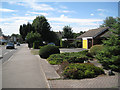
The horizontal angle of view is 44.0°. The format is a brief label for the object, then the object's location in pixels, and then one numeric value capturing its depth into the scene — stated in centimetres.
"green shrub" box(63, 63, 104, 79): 798
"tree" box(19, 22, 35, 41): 4963
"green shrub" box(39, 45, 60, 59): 1684
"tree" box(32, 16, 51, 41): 4782
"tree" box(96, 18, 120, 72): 858
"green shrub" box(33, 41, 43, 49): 3606
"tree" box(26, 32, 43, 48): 3756
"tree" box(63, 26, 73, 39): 5311
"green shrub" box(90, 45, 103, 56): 1663
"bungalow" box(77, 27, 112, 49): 3120
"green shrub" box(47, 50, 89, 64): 1286
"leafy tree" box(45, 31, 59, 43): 4875
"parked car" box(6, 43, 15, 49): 3734
